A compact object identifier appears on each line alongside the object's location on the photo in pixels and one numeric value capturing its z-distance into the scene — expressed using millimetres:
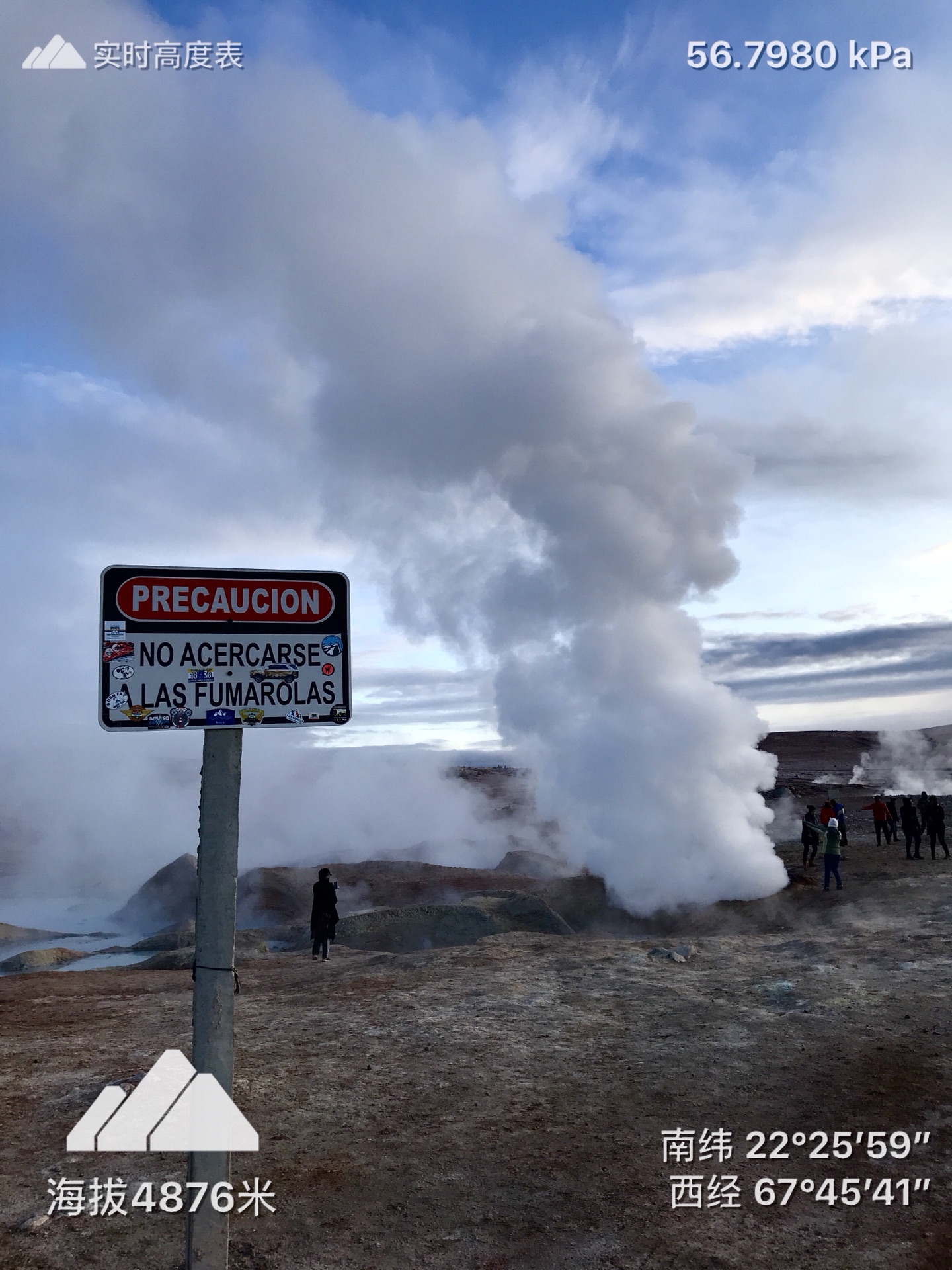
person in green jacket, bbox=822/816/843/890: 18031
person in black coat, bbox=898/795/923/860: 20984
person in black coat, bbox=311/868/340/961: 14469
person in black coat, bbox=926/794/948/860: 20672
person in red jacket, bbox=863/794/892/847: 23766
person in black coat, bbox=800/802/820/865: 21969
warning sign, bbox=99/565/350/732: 3604
